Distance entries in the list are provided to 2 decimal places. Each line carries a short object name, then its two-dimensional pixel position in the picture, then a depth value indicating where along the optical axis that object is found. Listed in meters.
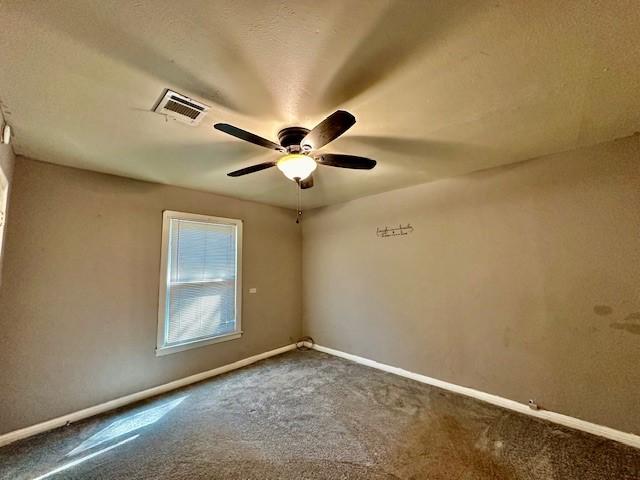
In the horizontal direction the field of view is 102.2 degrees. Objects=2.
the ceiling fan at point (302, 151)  1.53
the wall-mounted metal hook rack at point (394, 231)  3.42
